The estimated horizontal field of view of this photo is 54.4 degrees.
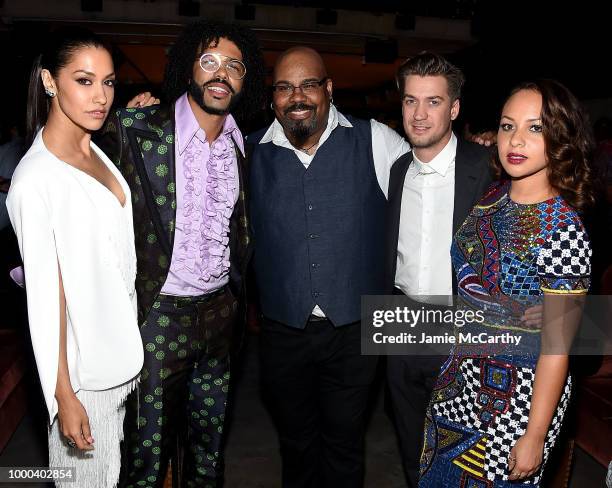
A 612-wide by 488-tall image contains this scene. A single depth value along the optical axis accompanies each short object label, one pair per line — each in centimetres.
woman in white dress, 162
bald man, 235
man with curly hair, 203
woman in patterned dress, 160
